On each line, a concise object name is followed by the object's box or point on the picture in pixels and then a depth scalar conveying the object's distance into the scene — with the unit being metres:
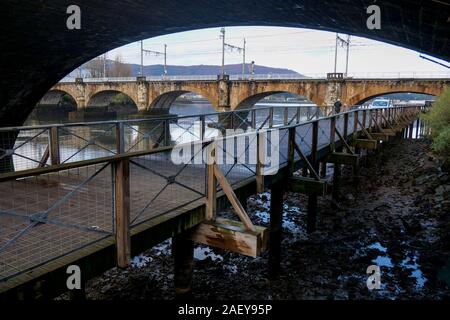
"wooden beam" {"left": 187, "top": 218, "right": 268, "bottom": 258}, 4.59
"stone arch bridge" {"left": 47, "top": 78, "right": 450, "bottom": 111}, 28.36
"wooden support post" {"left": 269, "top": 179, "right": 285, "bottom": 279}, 7.84
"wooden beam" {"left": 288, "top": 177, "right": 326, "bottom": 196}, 7.71
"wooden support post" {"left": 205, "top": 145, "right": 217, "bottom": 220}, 4.89
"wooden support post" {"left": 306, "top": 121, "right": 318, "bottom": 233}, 9.38
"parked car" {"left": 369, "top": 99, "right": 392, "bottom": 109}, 40.09
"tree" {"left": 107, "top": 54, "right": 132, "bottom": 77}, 80.57
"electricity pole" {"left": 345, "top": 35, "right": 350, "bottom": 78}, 37.25
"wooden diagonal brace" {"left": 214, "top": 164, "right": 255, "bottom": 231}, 4.68
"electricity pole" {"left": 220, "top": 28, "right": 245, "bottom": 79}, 39.70
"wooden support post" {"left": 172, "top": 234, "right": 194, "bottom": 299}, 5.74
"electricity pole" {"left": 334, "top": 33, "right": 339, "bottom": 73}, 35.47
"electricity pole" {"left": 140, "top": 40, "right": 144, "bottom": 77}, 51.12
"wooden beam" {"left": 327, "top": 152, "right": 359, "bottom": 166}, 10.90
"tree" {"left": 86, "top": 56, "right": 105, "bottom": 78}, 79.44
